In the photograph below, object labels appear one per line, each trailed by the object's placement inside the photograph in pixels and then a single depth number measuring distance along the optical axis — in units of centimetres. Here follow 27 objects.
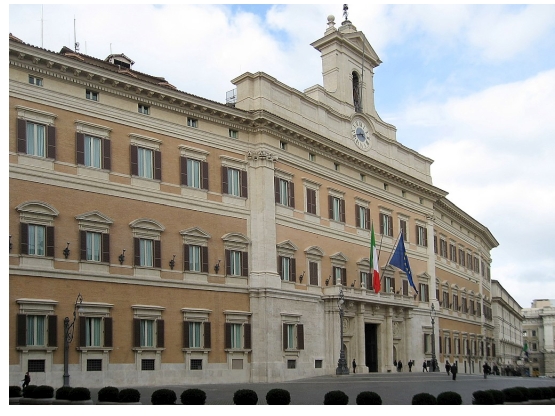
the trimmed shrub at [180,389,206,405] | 2367
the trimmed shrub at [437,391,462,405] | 2264
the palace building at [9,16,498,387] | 3416
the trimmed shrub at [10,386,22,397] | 2568
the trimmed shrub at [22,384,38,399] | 2505
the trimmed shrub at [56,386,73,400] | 2442
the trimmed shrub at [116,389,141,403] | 2370
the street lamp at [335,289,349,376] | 4475
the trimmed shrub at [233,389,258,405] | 2341
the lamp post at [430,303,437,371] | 5656
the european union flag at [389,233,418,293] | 5078
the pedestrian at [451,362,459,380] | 4385
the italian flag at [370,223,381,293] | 4866
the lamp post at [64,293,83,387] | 3307
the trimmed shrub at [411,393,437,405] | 2241
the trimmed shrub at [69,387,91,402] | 2392
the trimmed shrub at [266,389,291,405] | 2347
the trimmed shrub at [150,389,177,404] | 2307
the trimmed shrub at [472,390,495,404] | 2354
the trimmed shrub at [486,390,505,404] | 2409
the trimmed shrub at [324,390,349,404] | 2280
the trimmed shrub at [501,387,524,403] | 2522
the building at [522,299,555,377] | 14375
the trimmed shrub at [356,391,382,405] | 2257
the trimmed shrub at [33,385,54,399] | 2481
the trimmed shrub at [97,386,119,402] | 2409
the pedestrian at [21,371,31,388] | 3028
